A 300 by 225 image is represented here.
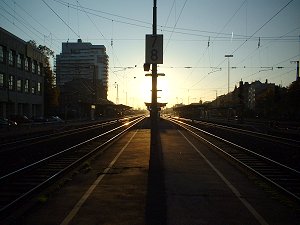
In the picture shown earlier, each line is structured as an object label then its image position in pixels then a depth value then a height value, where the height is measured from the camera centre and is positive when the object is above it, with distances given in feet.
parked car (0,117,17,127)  141.75 -3.51
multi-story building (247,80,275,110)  595.06 +36.97
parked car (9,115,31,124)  190.19 -2.73
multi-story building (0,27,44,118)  201.98 +19.49
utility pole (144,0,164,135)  61.11 +9.23
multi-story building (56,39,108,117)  363.97 +45.22
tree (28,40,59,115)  301.43 +15.97
